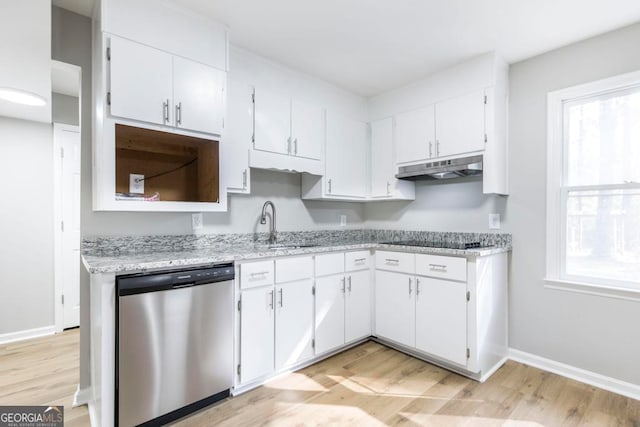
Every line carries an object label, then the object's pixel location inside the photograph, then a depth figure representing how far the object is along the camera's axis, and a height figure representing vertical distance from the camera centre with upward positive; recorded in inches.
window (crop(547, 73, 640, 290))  86.8 +8.8
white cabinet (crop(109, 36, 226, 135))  72.0 +31.7
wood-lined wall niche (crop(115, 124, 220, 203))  75.1 +12.9
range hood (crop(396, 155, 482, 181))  103.2 +15.7
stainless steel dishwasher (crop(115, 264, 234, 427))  64.1 -29.6
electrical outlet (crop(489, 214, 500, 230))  109.8 -2.8
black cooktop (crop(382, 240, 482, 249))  101.6 -11.4
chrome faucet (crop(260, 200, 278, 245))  114.0 -3.2
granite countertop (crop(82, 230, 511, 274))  68.1 -10.9
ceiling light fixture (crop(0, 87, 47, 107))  104.6 +40.9
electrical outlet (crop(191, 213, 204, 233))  97.7 -2.9
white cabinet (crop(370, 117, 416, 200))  128.9 +19.3
